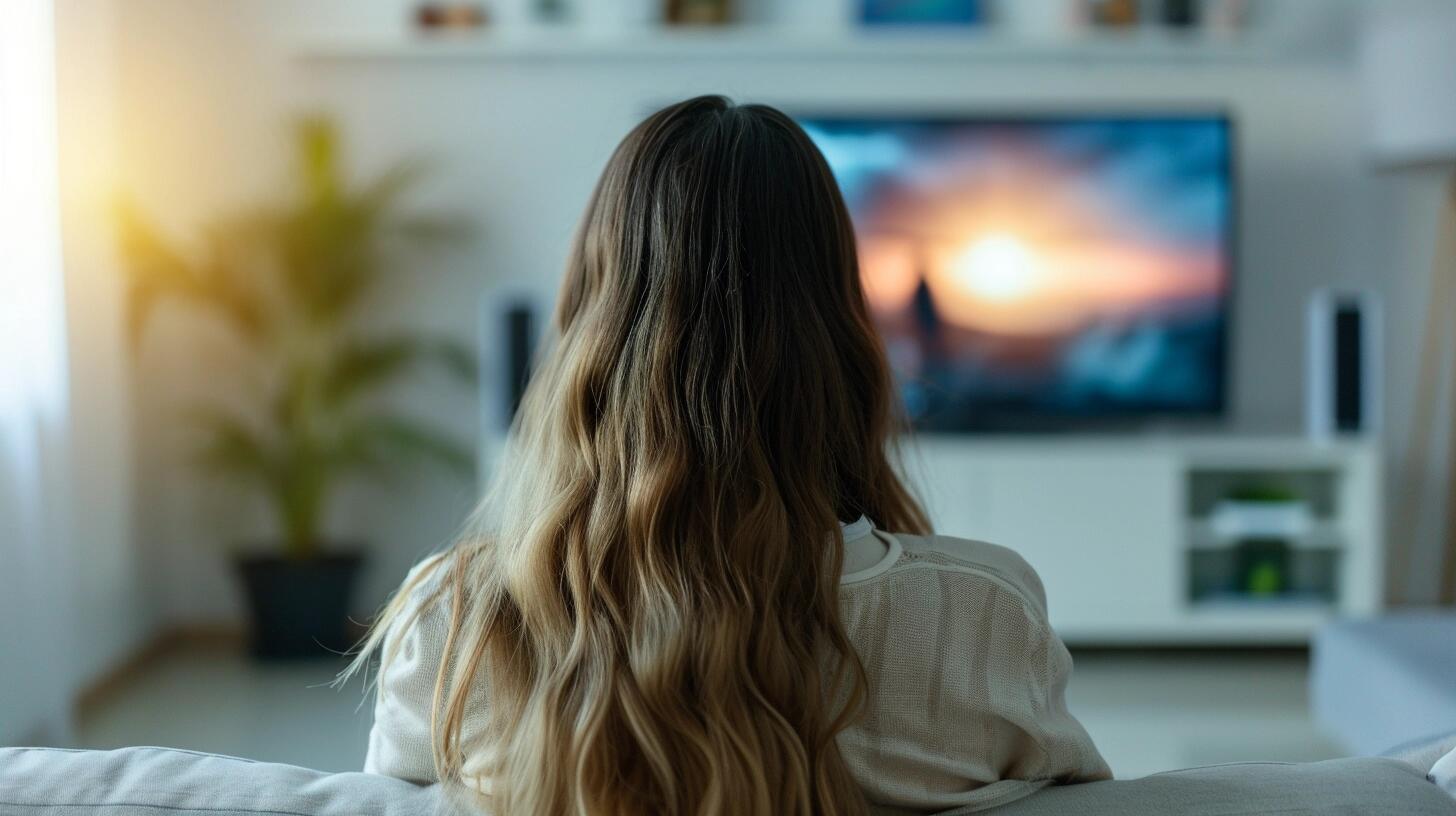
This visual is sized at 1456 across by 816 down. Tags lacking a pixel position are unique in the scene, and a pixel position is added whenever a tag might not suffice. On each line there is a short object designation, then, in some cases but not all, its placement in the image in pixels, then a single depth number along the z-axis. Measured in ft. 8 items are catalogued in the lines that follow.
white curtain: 9.12
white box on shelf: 11.96
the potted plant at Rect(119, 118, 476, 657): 11.91
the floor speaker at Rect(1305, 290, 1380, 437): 11.75
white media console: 11.79
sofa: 2.47
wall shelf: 12.57
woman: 2.69
